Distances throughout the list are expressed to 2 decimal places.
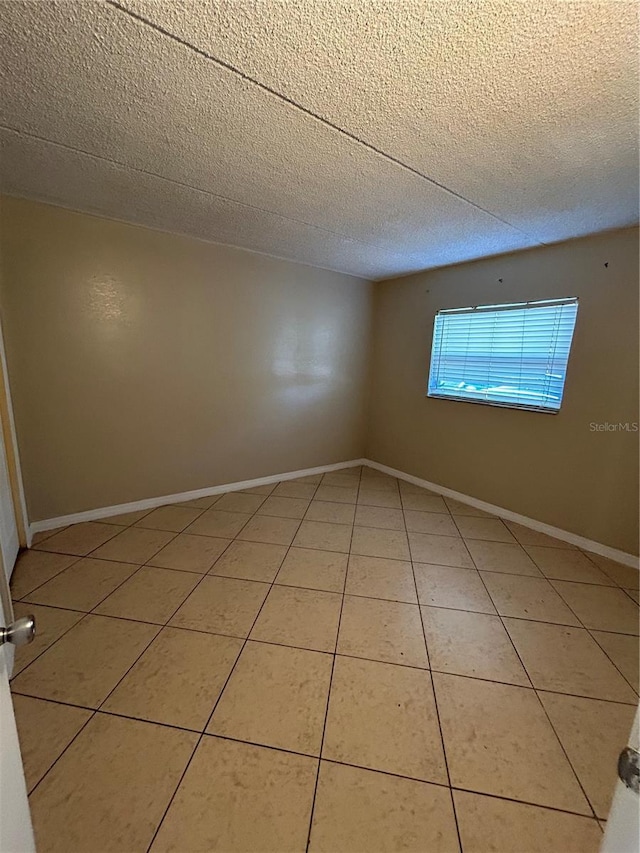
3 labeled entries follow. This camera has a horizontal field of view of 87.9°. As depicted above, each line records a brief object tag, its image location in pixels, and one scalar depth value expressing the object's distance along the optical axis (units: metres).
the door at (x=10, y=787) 0.57
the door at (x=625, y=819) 0.43
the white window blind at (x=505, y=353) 2.55
